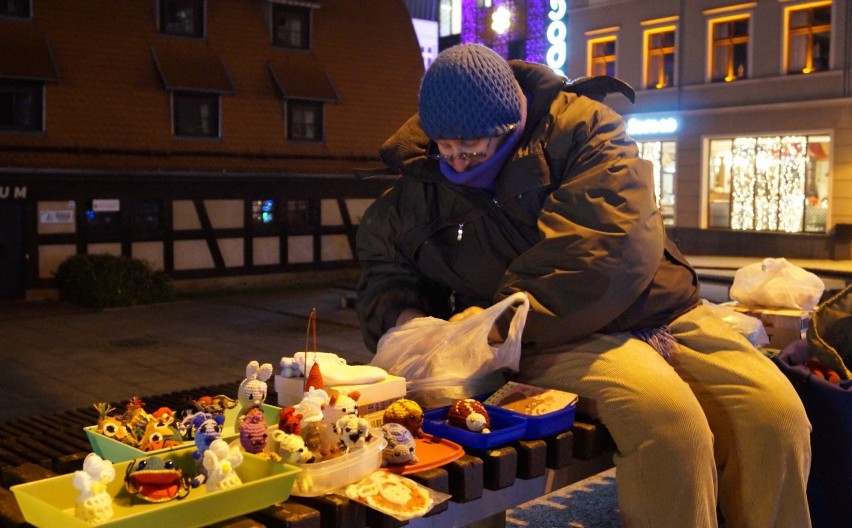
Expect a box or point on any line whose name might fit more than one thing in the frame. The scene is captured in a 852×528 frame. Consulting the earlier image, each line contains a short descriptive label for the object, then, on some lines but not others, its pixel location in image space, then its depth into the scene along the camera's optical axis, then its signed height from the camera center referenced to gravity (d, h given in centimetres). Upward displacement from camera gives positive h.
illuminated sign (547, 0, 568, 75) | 2770 +506
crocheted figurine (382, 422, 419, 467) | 264 -67
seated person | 300 -25
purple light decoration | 2803 +519
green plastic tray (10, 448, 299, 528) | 207 -68
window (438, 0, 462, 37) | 4252 +895
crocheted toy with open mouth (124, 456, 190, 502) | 218 -64
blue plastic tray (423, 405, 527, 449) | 284 -69
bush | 1778 -148
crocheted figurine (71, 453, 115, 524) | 204 -63
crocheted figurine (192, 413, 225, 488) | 233 -60
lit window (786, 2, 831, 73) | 2373 +432
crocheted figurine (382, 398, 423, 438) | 285 -63
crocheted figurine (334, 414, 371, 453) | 251 -60
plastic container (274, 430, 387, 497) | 243 -69
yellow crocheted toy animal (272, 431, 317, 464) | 242 -62
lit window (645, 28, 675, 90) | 2719 +432
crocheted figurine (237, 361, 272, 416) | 300 -59
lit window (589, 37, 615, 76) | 2892 +463
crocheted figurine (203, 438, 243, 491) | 224 -62
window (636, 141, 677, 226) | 2739 +105
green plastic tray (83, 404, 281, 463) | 253 -66
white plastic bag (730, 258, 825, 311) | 554 -46
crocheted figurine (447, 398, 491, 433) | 289 -64
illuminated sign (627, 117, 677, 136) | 2708 +235
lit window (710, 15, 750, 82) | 2547 +431
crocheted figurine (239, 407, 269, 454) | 250 -61
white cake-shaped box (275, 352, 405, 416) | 296 -56
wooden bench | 237 -77
